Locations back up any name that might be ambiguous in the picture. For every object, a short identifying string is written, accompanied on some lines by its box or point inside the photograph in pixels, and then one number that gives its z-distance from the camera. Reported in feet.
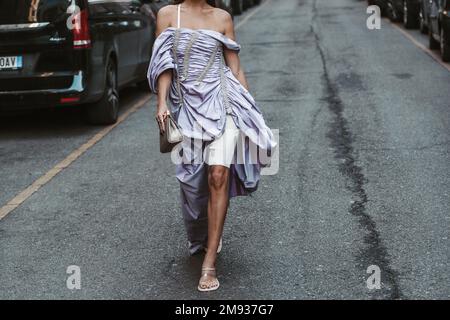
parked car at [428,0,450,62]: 44.98
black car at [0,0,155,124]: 30.07
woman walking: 15.87
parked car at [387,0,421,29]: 66.13
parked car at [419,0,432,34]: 55.31
